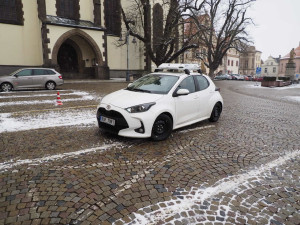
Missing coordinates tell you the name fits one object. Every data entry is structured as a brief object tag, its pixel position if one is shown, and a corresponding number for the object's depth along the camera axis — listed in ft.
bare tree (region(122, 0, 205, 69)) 69.21
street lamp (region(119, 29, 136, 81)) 82.37
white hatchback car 16.22
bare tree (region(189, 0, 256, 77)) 104.36
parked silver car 46.94
